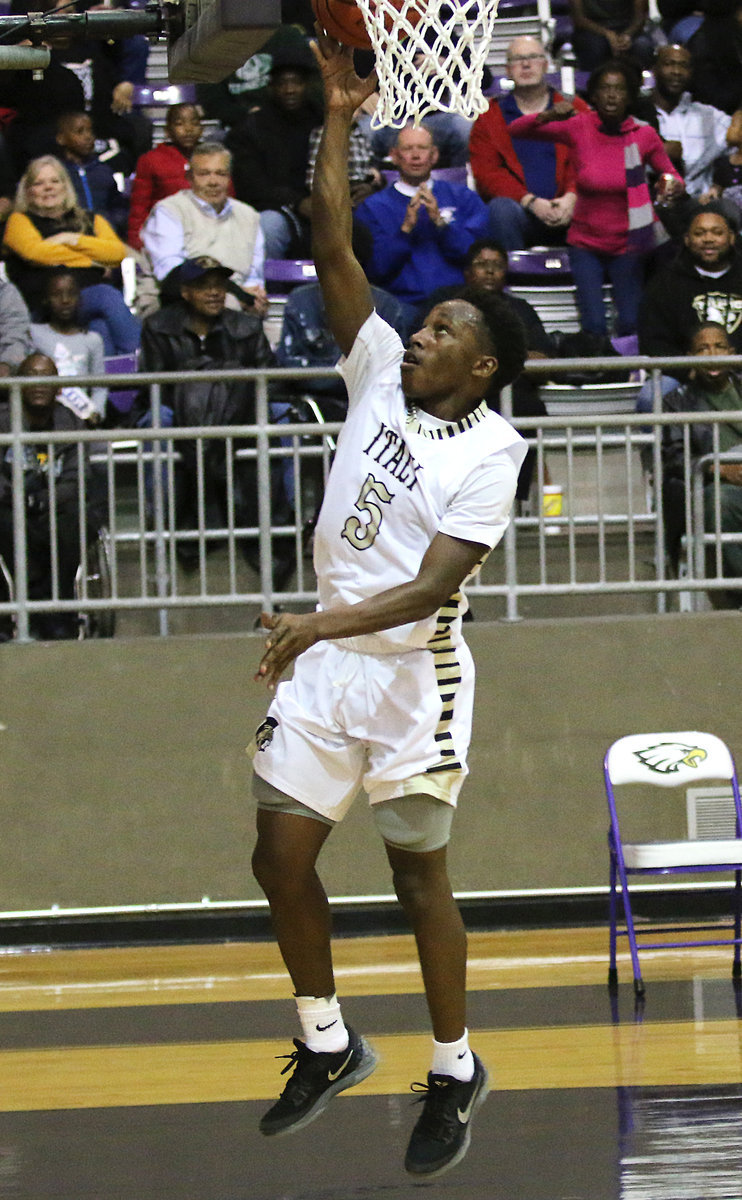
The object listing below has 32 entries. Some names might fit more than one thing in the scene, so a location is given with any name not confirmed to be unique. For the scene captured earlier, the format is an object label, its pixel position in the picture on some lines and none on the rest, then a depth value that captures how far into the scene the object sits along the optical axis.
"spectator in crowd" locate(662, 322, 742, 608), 14.83
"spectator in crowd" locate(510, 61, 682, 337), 19.42
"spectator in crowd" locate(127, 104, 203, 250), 19.56
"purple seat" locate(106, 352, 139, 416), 16.81
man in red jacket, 19.98
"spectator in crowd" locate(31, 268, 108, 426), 16.62
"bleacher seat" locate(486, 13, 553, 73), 24.22
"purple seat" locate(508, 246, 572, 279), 19.98
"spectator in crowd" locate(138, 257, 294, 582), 14.77
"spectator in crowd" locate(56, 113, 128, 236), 19.49
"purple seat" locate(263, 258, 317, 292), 19.41
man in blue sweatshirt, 18.22
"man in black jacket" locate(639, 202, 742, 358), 17.14
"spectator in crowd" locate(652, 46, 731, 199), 21.83
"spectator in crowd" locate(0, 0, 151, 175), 20.05
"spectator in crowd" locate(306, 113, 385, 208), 19.03
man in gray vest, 18.30
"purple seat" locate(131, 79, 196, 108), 23.08
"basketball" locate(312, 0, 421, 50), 8.20
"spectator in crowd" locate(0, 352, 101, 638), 14.62
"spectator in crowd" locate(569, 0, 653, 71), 23.25
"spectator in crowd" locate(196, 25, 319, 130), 21.86
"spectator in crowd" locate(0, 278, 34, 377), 16.20
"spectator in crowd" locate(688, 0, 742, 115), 22.59
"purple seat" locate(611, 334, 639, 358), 19.08
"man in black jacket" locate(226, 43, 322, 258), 19.67
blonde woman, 17.69
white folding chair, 12.96
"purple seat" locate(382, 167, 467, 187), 21.48
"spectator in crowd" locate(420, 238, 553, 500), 17.00
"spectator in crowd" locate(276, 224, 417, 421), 16.03
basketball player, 7.93
